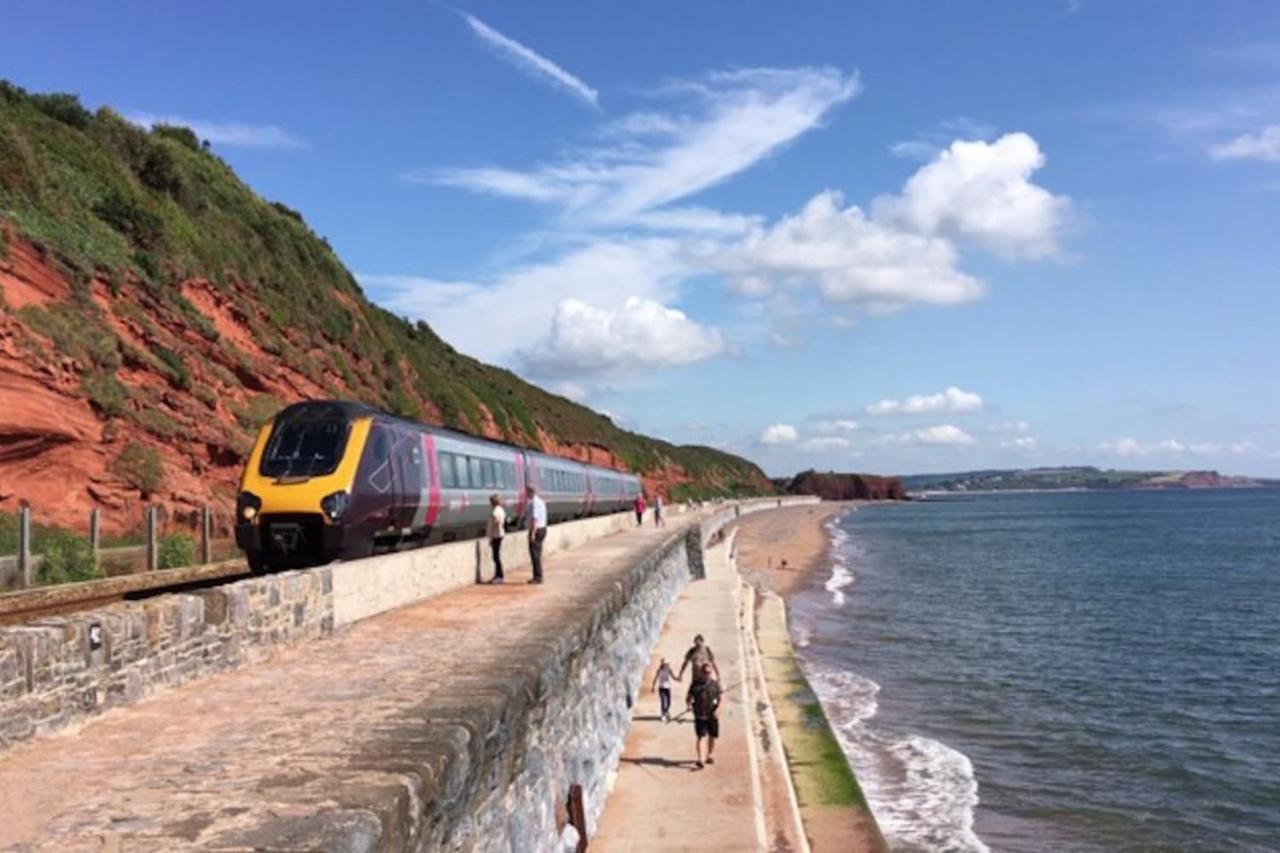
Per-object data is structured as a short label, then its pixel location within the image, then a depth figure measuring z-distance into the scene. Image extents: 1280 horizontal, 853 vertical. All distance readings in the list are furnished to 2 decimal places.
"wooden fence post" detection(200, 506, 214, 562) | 19.20
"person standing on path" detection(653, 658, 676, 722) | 15.81
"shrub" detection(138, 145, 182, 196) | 32.69
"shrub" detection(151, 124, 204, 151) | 42.34
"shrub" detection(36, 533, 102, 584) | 15.59
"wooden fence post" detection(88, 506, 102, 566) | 16.97
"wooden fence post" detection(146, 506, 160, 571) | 17.02
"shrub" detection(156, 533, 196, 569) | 18.58
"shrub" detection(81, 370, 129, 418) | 20.97
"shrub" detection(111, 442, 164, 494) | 20.97
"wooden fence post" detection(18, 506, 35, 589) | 14.59
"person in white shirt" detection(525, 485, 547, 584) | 15.48
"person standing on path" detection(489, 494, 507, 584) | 15.54
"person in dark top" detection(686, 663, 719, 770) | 13.52
